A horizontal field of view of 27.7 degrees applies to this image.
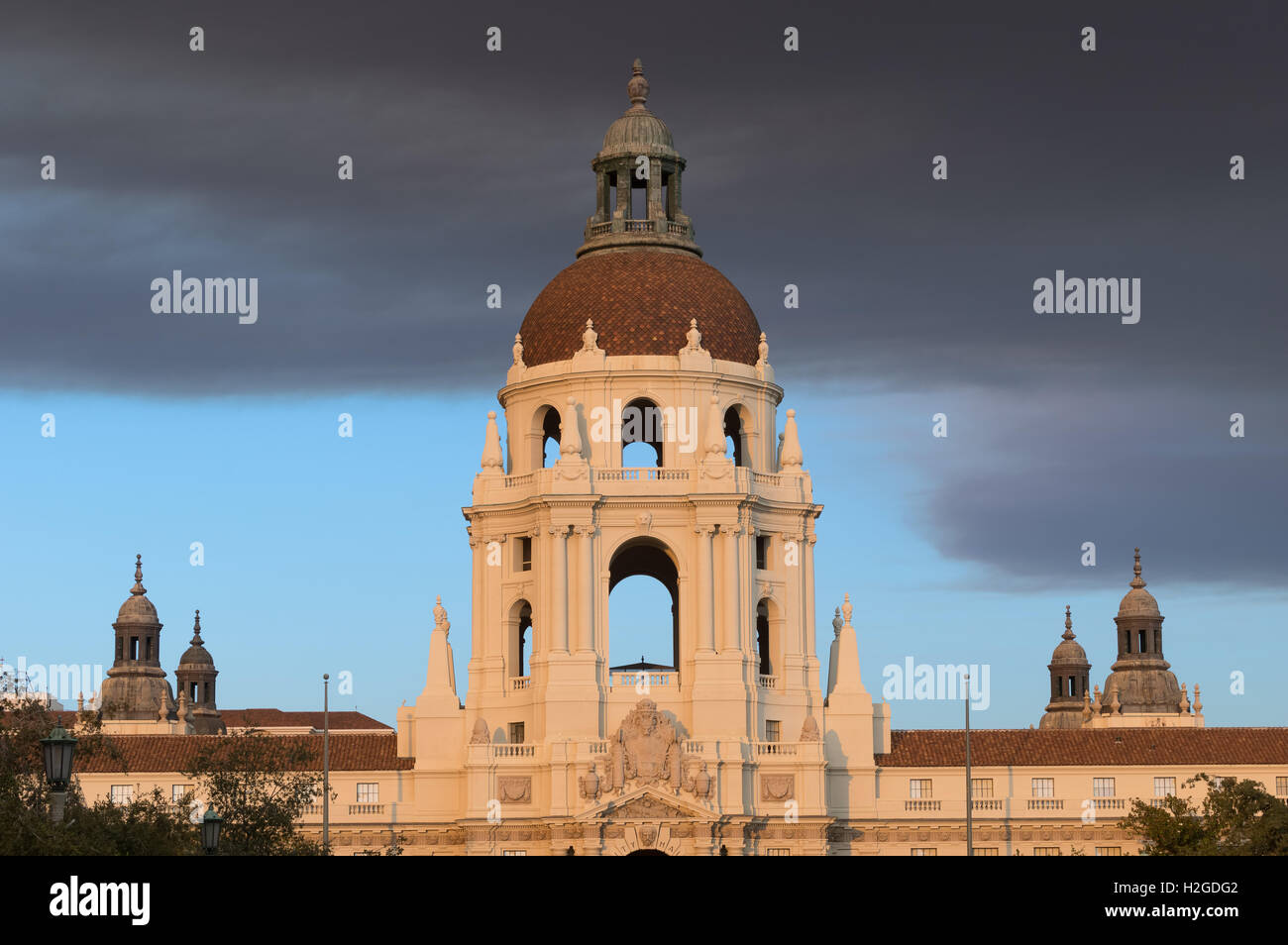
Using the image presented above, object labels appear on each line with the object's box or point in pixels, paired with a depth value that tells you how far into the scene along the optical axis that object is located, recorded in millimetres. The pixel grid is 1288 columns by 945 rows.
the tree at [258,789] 99688
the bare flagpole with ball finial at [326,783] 114175
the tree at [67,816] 70312
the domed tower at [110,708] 179625
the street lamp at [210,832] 75750
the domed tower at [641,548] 123812
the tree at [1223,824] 97938
